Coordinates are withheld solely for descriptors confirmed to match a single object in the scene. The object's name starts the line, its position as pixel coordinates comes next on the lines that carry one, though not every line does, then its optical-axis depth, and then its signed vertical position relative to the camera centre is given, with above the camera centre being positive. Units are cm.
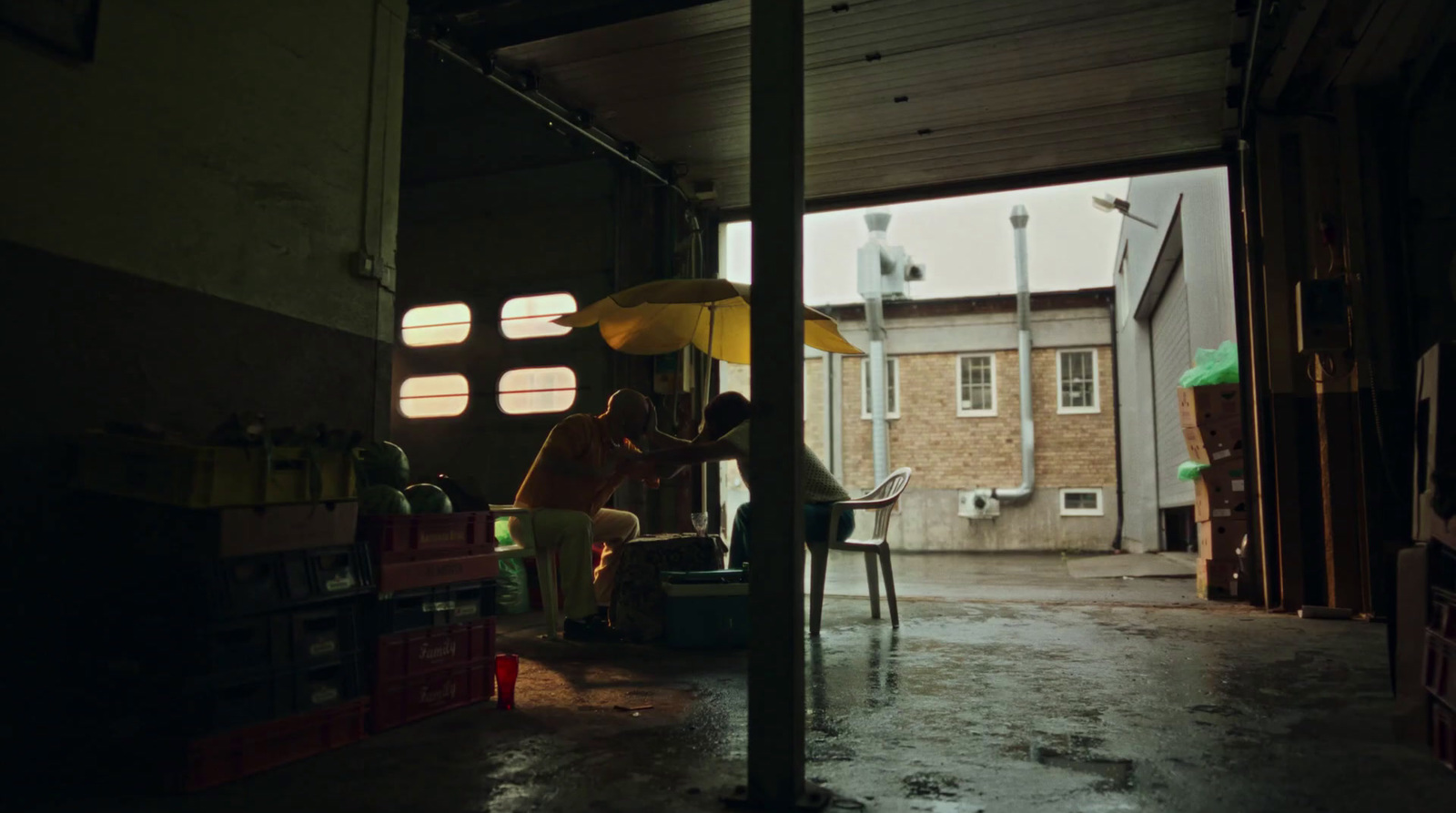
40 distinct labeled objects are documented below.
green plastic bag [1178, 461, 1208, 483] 852 +15
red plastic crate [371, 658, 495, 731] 353 -85
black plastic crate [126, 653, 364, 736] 277 -68
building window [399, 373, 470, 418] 853 +81
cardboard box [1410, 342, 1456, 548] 304 +18
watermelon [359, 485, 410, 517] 376 -8
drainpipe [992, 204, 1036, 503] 1884 +182
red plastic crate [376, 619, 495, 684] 357 -68
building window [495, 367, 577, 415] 815 +83
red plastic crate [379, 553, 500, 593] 361 -37
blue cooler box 535 -74
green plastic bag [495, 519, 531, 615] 716 -83
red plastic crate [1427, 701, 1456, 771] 285 -78
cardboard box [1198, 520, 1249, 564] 806 -45
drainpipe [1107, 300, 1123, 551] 1883 +140
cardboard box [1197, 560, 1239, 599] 805 -79
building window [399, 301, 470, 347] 866 +150
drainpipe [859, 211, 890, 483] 1938 +301
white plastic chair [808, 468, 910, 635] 584 -39
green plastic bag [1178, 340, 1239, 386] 802 +104
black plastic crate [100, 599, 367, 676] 280 -51
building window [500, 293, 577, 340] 825 +153
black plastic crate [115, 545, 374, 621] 285 -33
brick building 1889 +144
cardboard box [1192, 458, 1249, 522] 805 -4
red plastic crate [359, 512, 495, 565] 366 -22
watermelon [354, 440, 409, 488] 401 +8
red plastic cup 382 -81
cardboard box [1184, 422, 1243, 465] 802 +40
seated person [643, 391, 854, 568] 546 +16
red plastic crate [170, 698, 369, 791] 275 -85
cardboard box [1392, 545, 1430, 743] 322 -56
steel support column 256 +22
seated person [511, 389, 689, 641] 563 +2
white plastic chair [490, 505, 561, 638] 566 -53
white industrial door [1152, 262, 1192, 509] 1302 +169
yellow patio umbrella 696 +120
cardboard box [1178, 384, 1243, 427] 797 +71
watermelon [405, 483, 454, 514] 410 -7
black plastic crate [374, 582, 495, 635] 358 -51
